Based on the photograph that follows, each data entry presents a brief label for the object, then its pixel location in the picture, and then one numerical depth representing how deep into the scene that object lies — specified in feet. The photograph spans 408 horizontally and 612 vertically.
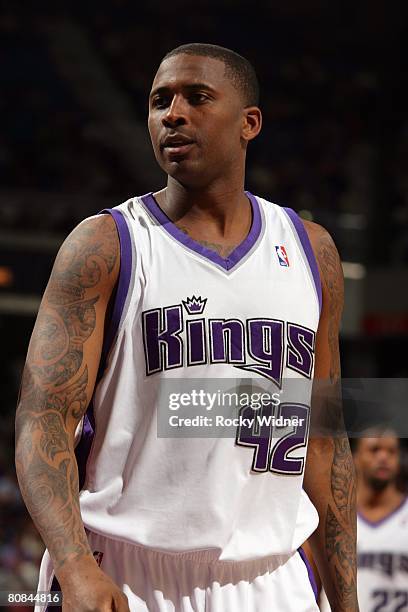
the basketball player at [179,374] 17.17
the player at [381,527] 40.93
